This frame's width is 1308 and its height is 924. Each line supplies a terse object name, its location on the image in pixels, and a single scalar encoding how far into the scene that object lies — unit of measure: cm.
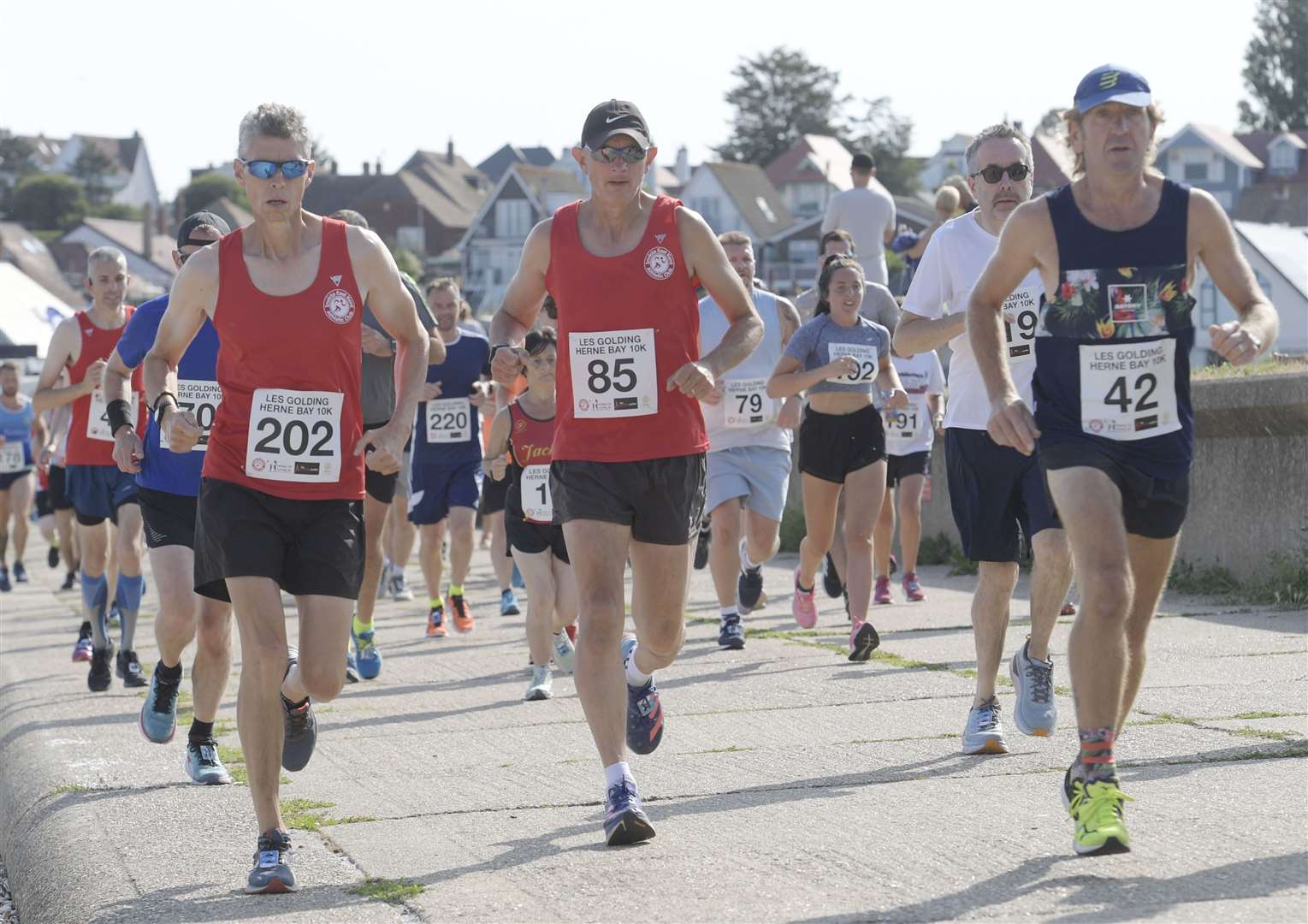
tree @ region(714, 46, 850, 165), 11369
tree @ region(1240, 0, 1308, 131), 11294
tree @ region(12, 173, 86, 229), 13250
